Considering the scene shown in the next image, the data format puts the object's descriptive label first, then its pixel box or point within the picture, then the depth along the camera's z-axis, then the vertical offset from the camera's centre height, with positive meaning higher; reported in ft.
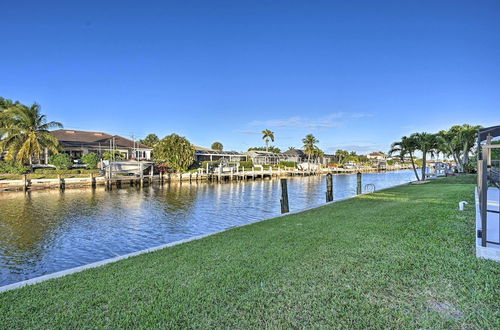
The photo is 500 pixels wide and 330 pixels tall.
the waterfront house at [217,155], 201.27 +7.89
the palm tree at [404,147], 90.53 +5.32
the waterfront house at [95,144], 144.77 +12.52
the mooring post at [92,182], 105.08 -5.19
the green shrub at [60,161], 118.01 +2.81
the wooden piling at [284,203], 50.67 -6.54
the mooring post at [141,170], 123.50 -1.26
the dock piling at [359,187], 73.10 -5.68
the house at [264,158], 240.53 +6.78
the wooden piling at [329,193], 62.49 -6.03
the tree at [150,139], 328.49 +32.34
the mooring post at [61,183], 97.19 -5.03
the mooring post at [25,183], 91.05 -4.76
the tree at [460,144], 108.01 +7.31
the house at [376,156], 476.95 +14.55
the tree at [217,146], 440.45 +30.77
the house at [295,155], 282.60 +10.12
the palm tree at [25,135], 111.86 +13.15
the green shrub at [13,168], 109.91 +0.19
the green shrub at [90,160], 129.08 +3.37
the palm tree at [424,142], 88.48 +6.65
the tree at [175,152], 151.84 +7.68
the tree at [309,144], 274.57 +19.97
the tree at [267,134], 289.94 +31.42
